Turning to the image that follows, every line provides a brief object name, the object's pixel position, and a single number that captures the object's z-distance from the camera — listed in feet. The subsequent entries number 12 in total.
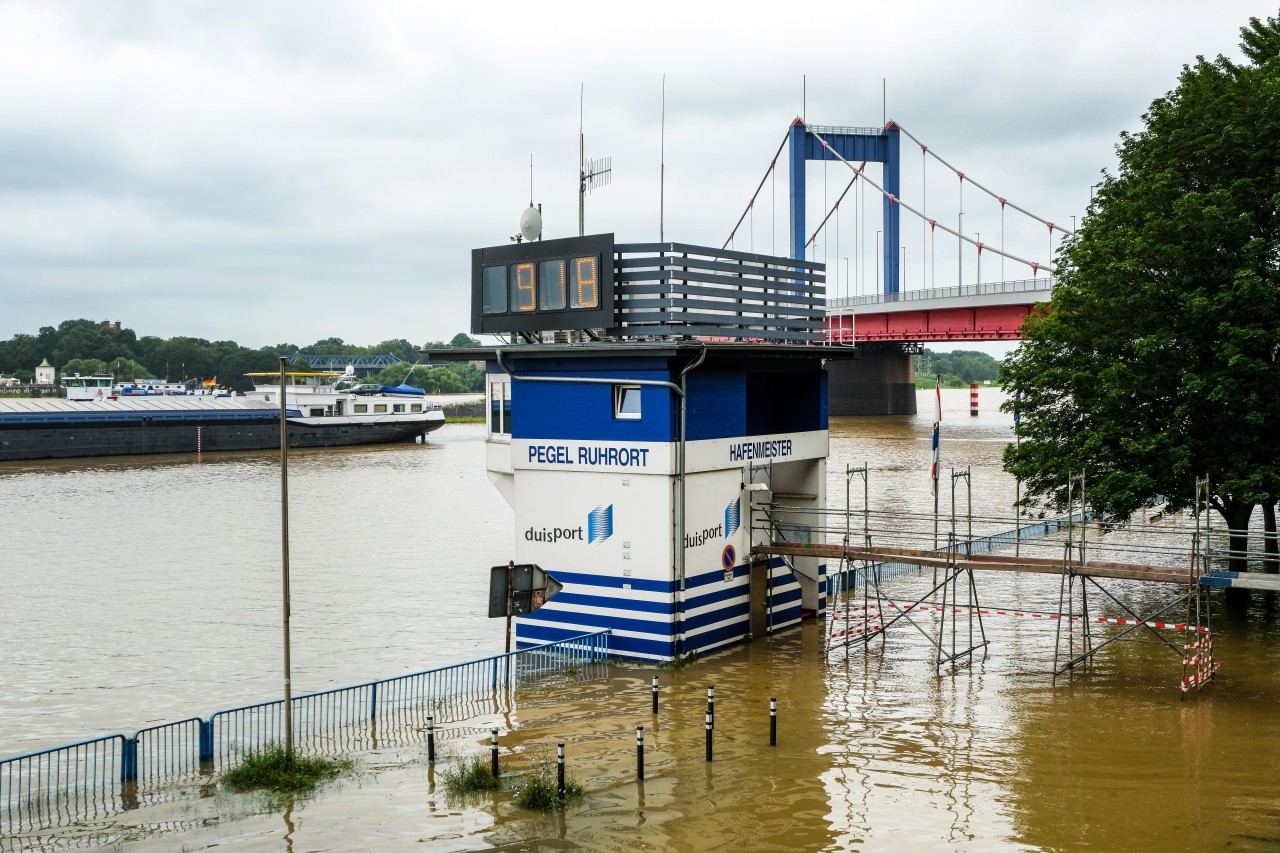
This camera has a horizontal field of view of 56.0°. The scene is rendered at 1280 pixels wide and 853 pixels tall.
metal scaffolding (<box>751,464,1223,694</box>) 72.69
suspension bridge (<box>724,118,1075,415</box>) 274.98
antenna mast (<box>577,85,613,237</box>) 90.63
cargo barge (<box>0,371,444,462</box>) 304.30
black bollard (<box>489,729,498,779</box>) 55.01
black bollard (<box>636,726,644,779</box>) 54.41
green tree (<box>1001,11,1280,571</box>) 86.07
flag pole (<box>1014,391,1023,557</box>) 99.46
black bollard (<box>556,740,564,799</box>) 51.54
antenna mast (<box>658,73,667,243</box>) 83.92
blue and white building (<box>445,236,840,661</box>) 75.97
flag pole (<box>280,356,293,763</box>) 55.67
